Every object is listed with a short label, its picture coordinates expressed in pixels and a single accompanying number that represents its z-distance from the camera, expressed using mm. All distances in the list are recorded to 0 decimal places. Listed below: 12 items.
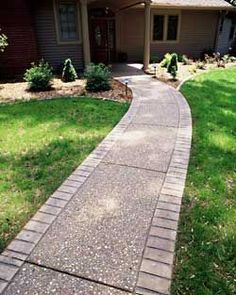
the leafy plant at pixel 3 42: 9920
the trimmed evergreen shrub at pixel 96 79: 9000
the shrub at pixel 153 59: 15901
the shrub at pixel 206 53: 17391
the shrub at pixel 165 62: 13827
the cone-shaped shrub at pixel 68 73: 10470
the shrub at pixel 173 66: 11295
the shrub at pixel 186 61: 15086
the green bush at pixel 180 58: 15727
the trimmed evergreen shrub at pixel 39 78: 9133
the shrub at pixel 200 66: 14002
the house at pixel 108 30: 11336
